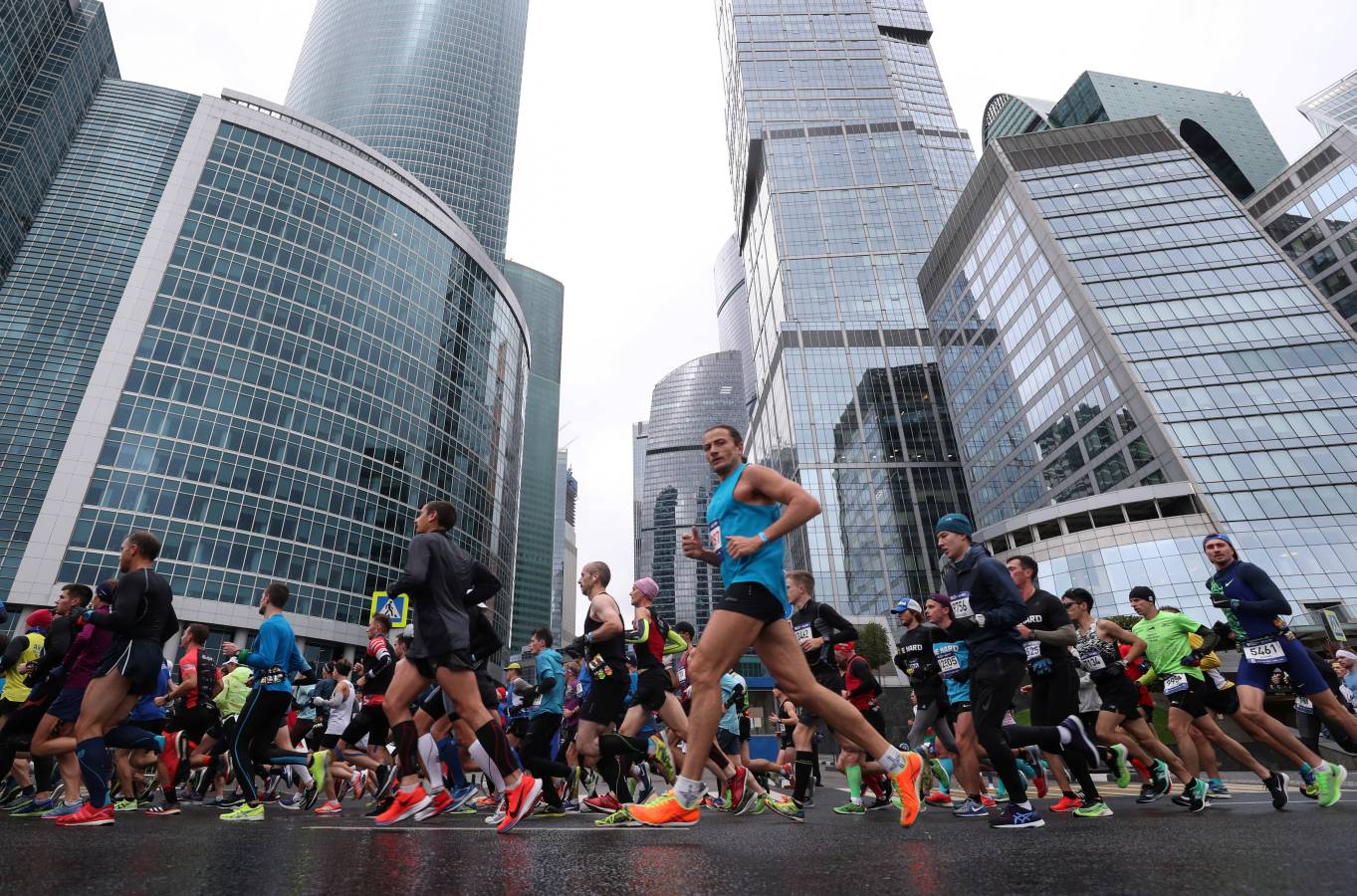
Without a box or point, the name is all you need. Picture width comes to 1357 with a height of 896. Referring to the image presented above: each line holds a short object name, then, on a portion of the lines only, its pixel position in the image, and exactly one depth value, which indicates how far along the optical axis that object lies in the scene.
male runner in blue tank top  3.83
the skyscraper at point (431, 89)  107.06
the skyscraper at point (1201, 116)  91.62
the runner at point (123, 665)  5.05
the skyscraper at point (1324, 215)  64.88
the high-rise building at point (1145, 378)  45.69
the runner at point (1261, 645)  5.39
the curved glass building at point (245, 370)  42.06
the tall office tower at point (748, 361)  173.45
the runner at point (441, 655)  4.70
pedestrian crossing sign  7.95
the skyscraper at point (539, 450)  149.75
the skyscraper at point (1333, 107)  85.00
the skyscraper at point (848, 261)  76.00
